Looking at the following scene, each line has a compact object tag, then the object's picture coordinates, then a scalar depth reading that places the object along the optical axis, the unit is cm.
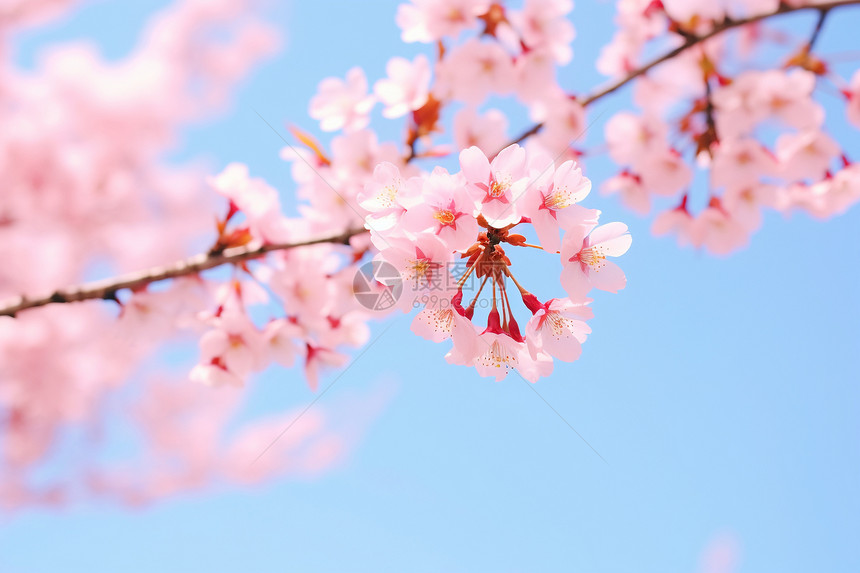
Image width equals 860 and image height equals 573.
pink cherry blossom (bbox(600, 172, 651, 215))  136
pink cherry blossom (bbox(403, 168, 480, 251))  71
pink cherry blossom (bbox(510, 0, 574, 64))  121
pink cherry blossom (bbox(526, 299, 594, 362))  73
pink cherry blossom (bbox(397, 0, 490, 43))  116
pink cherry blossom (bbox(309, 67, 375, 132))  117
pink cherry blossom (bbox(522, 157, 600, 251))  72
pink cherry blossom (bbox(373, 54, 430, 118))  112
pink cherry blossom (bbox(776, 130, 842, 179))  127
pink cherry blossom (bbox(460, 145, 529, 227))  71
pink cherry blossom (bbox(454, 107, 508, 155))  117
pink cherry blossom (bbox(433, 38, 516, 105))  115
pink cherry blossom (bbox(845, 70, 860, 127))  129
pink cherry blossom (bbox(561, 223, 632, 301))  72
